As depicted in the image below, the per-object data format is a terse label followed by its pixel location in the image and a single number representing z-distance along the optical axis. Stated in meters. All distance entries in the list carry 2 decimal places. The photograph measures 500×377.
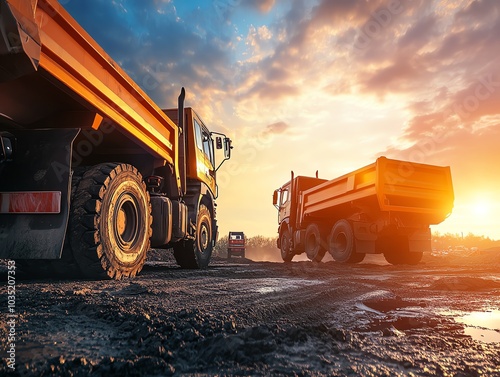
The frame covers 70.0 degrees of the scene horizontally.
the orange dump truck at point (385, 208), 8.07
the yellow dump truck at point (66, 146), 2.65
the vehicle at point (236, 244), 21.97
